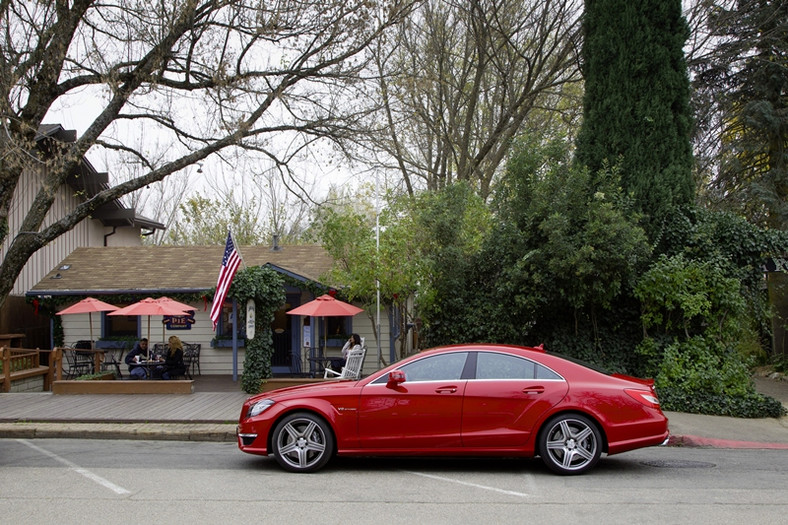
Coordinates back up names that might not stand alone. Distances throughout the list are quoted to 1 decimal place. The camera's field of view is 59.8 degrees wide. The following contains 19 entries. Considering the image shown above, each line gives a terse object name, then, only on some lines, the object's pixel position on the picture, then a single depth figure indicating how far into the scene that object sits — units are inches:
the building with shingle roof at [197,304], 721.6
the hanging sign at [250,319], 551.2
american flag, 553.0
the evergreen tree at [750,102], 756.6
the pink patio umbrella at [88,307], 645.3
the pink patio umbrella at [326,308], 603.2
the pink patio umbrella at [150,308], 626.8
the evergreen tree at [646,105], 562.3
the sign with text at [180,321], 747.4
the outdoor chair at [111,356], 727.0
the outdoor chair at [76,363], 685.9
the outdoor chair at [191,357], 722.2
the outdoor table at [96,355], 674.8
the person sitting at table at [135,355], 639.8
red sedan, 294.8
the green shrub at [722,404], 476.7
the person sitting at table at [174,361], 633.6
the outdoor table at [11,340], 738.6
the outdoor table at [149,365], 613.9
